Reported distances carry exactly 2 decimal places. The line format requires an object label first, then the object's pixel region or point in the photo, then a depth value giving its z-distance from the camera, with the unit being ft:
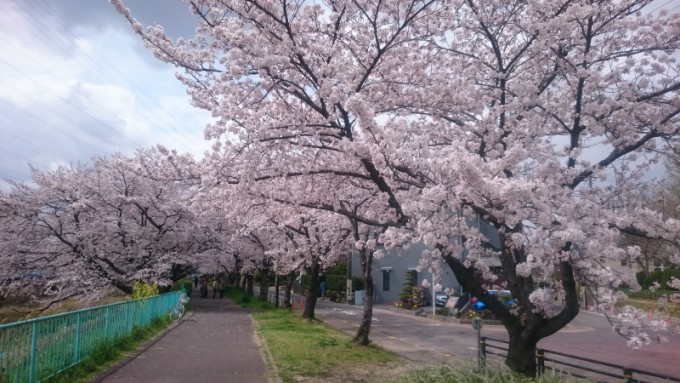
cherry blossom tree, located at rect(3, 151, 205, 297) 72.33
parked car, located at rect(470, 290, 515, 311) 87.86
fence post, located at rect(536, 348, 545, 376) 26.86
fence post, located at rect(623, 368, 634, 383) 24.09
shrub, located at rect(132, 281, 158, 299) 61.13
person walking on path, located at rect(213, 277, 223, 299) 147.01
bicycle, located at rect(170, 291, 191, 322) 71.61
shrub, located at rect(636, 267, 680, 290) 80.56
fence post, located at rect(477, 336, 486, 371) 24.13
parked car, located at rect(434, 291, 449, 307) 100.68
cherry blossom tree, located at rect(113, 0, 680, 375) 21.06
